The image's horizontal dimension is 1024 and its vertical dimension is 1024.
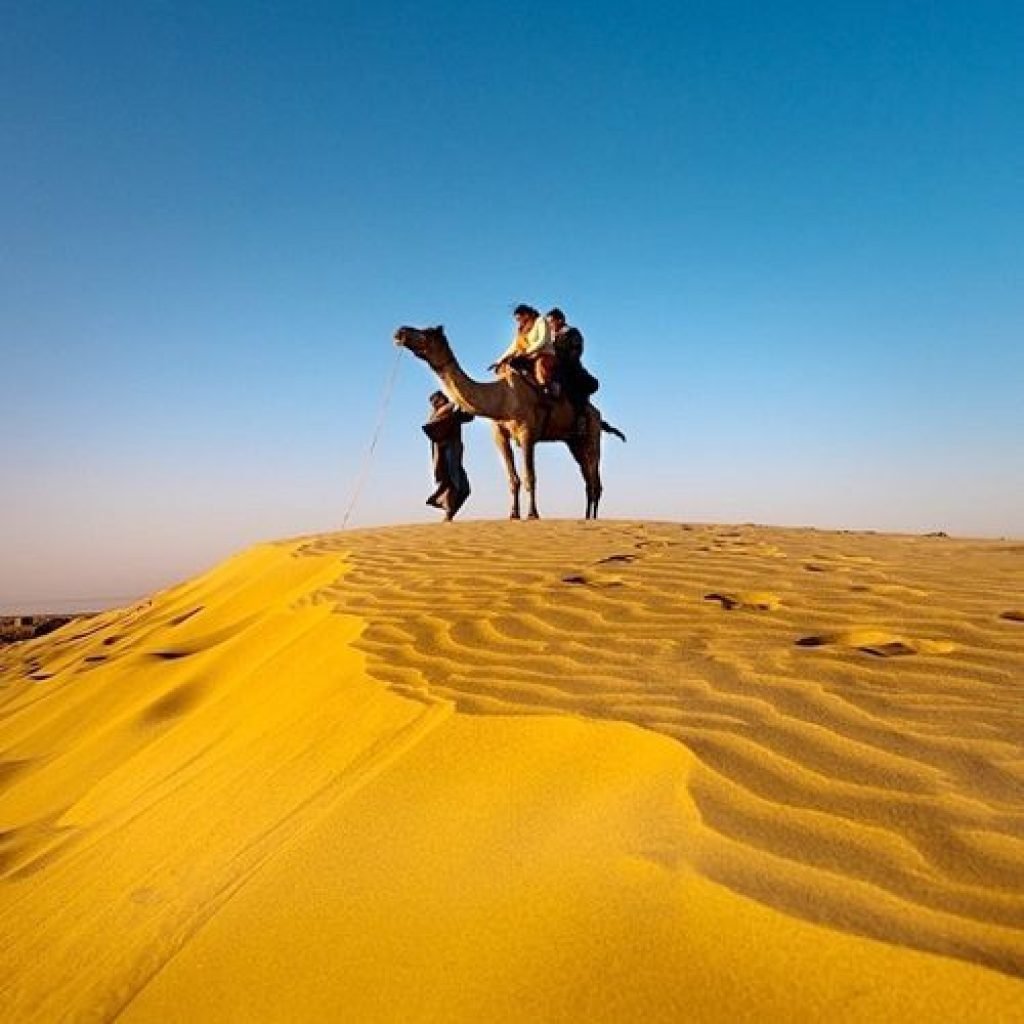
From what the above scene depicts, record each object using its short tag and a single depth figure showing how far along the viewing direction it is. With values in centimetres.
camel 1250
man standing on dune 1463
